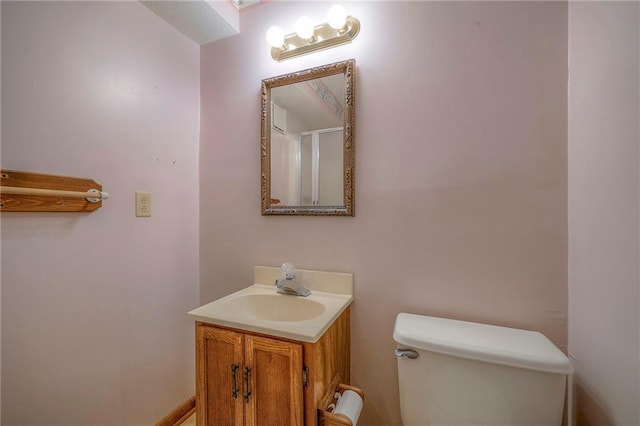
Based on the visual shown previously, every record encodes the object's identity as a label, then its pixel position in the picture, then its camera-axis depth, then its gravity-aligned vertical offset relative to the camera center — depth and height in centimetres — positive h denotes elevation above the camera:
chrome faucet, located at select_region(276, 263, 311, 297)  116 -34
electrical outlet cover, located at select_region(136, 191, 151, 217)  117 +4
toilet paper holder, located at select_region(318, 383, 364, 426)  83 -70
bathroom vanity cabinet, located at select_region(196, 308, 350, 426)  82 -58
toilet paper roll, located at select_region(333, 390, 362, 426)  88 -72
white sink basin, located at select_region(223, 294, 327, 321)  111 -44
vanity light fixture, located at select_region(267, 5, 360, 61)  107 +81
